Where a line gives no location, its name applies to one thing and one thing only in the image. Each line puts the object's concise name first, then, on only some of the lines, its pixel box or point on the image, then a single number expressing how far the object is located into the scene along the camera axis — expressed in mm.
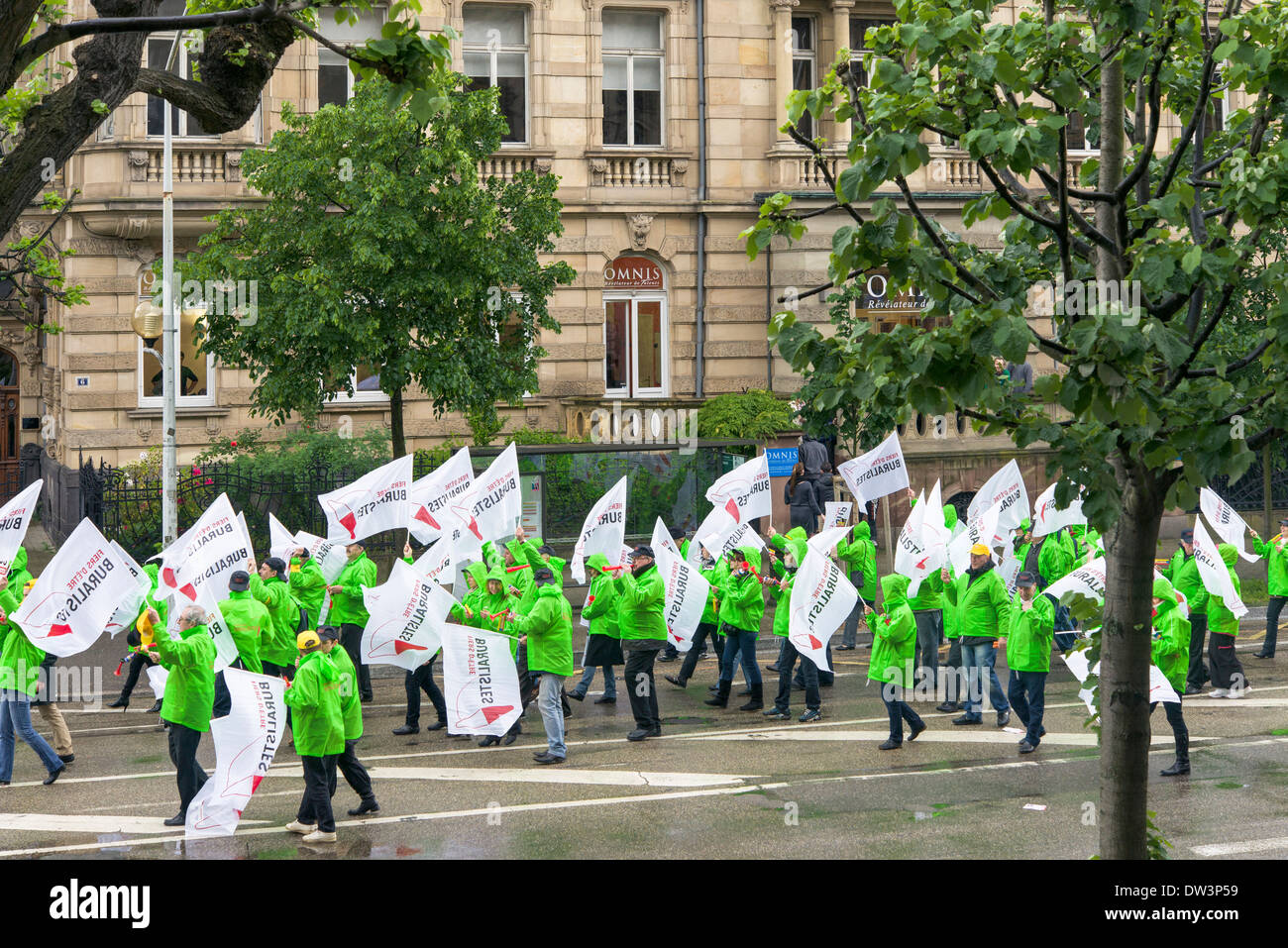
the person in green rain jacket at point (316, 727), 10258
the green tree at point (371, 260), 18672
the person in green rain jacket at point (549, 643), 12906
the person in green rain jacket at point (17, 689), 12055
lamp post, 18703
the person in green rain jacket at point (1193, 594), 15289
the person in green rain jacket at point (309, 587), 14586
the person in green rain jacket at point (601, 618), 14508
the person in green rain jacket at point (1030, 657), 12703
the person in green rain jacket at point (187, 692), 10648
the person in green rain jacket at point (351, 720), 10562
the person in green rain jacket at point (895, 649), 13000
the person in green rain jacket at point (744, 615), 14695
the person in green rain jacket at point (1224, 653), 14828
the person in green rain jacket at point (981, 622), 13781
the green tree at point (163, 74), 6742
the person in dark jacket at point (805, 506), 21828
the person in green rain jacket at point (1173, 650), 12000
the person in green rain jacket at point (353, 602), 15000
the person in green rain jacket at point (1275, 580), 17172
